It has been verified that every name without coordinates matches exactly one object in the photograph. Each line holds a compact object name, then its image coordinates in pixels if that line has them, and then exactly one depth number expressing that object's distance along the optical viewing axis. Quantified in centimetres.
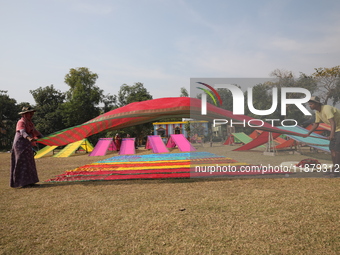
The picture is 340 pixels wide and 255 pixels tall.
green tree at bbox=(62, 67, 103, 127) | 3272
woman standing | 558
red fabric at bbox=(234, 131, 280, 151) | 894
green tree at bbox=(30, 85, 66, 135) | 3111
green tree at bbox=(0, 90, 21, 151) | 3139
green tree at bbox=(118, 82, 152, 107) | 4172
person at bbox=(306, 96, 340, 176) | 570
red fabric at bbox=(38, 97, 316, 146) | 652
